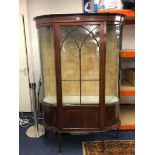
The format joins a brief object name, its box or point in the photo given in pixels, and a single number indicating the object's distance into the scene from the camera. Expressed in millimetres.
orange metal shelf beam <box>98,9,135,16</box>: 2356
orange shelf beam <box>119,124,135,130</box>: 2619
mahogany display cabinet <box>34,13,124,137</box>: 2012
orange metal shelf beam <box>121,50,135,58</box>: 2393
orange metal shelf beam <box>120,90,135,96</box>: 2496
